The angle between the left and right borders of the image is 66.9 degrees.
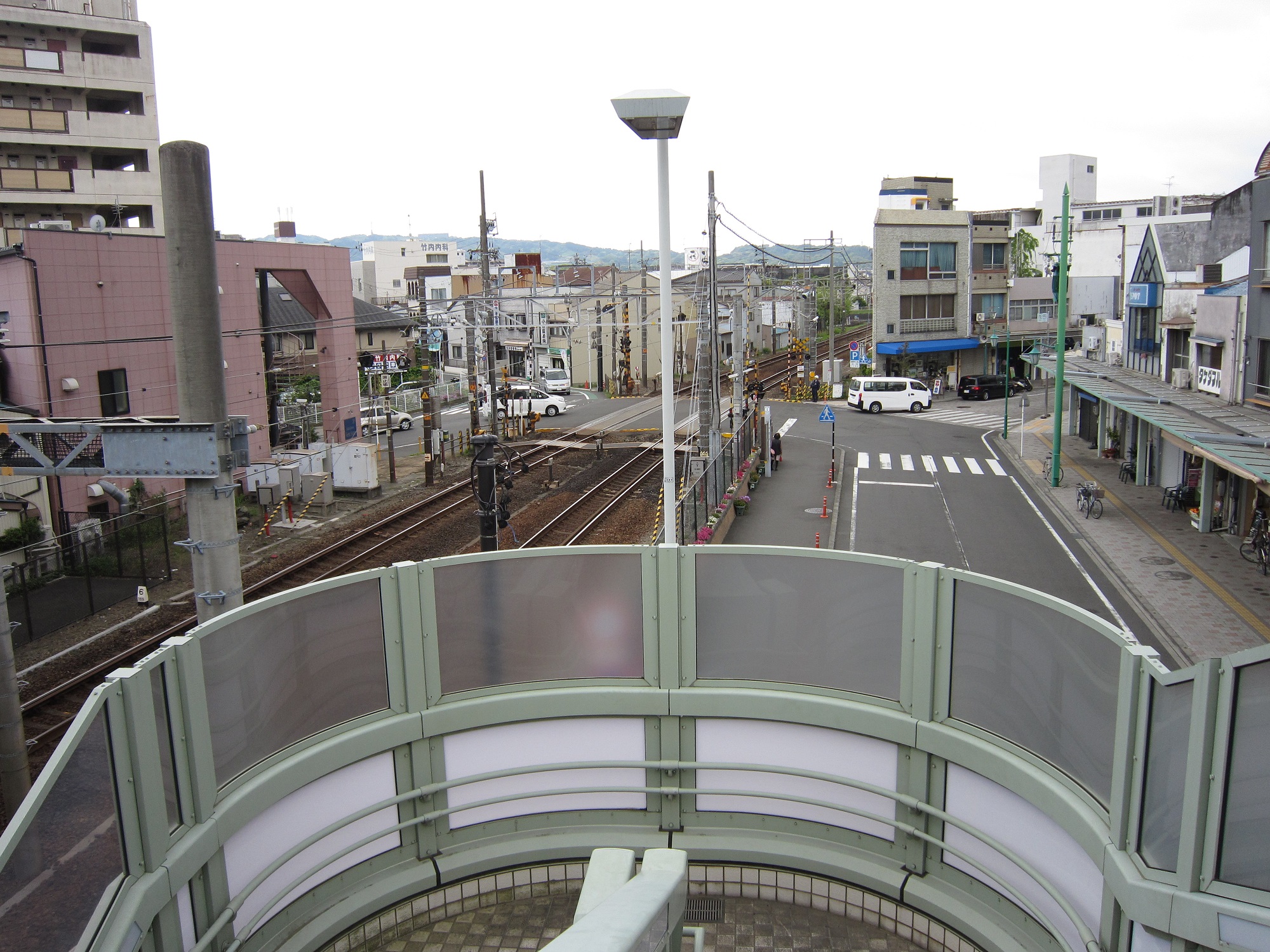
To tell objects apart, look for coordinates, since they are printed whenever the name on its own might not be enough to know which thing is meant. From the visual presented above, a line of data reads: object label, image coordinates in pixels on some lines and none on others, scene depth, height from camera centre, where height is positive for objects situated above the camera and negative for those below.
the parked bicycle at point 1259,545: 17.25 -4.13
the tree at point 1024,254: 57.88 +3.97
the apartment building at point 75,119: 30.34 +6.81
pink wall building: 19.92 +0.18
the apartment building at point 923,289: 46.16 +1.50
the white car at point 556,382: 44.88 -2.61
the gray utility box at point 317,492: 23.23 -3.91
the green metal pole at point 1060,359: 22.03 -1.01
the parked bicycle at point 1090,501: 21.70 -4.13
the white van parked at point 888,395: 39.97 -3.07
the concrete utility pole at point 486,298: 26.56 +0.75
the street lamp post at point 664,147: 7.14 +1.36
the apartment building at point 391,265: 89.50 +6.29
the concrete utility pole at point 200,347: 8.17 -0.13
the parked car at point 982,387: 44.50 -3.13
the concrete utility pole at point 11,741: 7.92 -3.41
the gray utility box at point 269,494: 22.66 -3.83
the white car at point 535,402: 37.09 -2.95
